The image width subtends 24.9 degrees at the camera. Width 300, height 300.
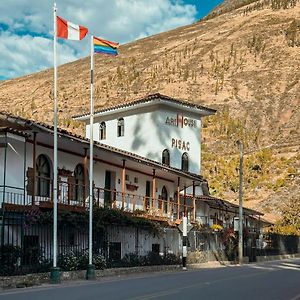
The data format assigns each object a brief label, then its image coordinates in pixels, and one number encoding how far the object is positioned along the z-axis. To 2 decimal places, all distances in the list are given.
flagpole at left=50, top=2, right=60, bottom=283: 23.73
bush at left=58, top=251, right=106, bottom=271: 26.75
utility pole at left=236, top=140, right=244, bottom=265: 45.44
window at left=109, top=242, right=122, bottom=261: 30.96
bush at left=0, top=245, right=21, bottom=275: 22.98
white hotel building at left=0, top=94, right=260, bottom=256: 28.62
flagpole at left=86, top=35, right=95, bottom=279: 26.47
